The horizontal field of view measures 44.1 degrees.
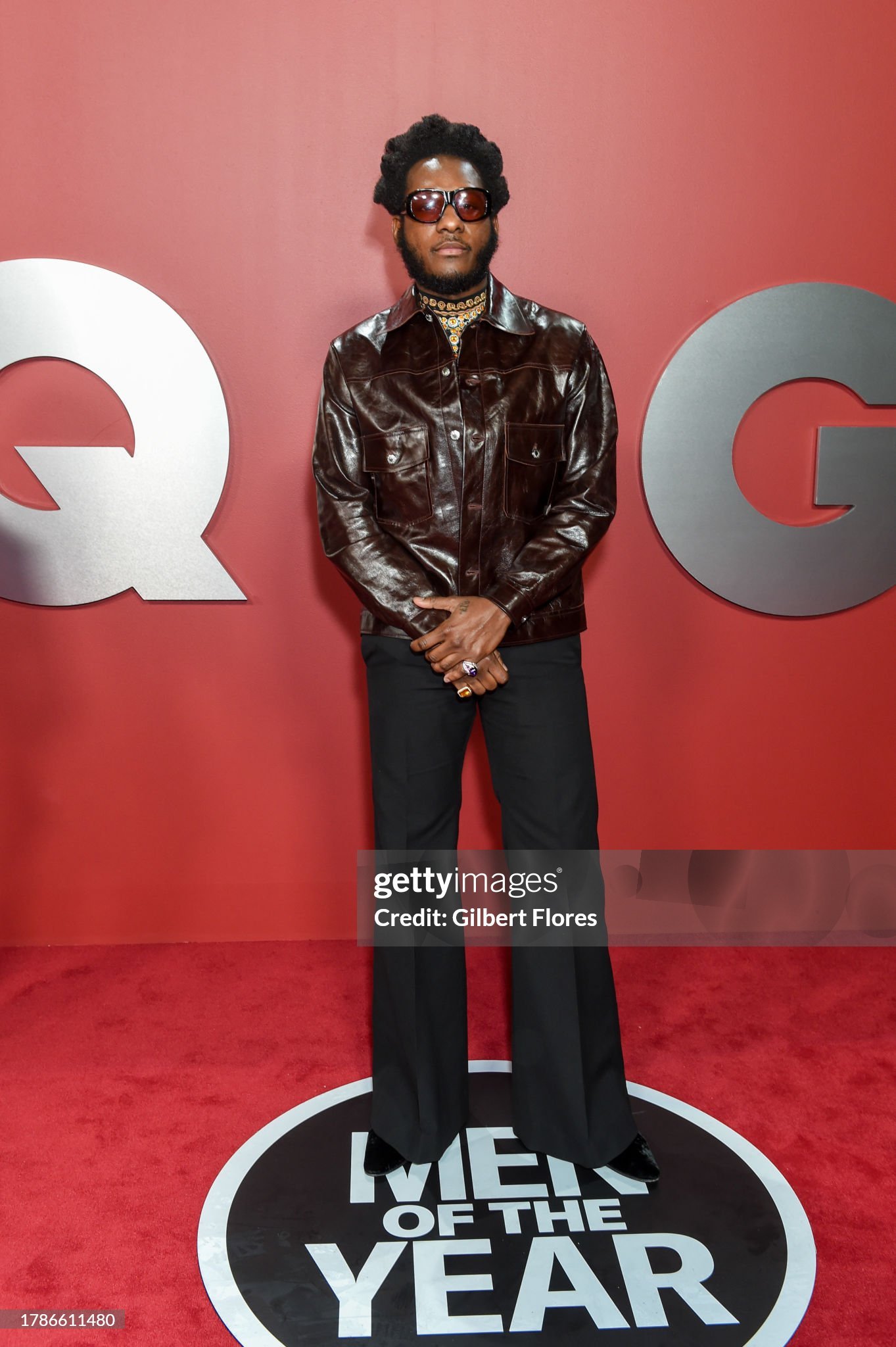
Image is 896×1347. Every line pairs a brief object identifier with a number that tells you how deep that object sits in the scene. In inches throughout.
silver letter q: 112.9
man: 84.5
